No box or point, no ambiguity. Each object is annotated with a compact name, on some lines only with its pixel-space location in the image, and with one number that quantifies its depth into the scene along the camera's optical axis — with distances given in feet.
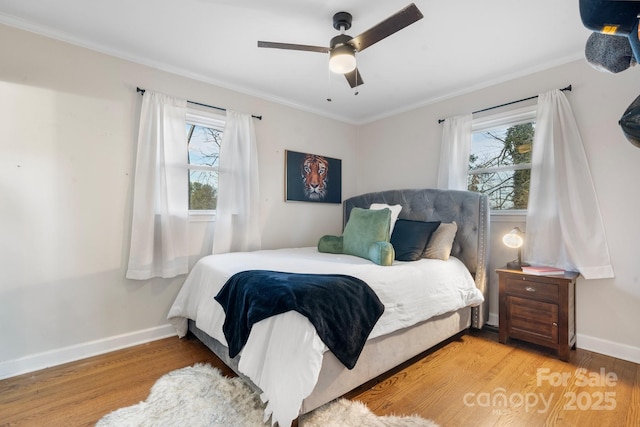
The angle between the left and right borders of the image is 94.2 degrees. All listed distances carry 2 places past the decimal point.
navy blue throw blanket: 4.94
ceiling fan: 5.50
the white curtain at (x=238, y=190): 9.70
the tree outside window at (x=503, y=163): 9.34
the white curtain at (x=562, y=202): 7.77
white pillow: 10.02
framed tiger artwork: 11.77
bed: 4.68
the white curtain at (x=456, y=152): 10.25
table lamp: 8.25
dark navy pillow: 8.61
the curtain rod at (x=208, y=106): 9.42
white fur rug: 5.07
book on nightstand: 7.72
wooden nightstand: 7.36
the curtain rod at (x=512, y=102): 8.28
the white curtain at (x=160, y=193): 8.19
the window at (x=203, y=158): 9.64
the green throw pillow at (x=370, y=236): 7.69
